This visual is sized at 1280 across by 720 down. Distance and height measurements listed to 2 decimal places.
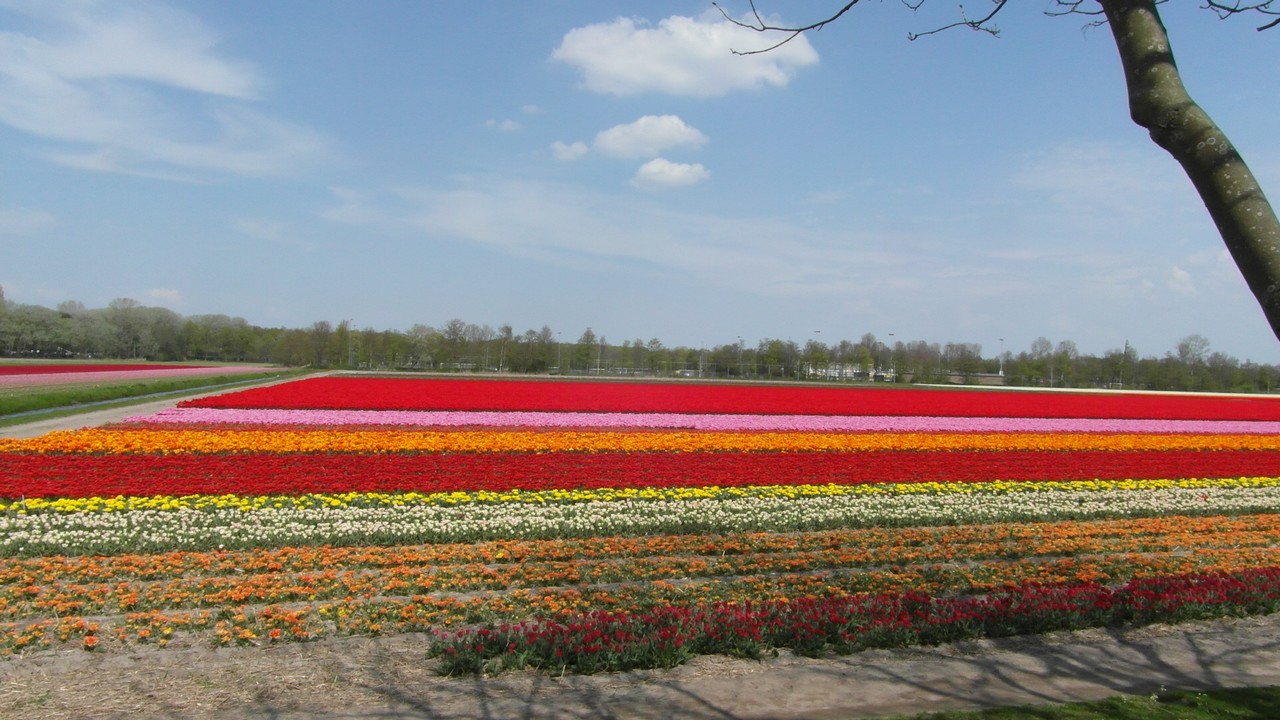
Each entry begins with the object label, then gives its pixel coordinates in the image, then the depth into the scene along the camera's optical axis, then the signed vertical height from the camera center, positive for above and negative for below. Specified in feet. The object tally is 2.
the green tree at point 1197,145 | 7.67 +2.40
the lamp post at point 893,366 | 354.47 +3.57
